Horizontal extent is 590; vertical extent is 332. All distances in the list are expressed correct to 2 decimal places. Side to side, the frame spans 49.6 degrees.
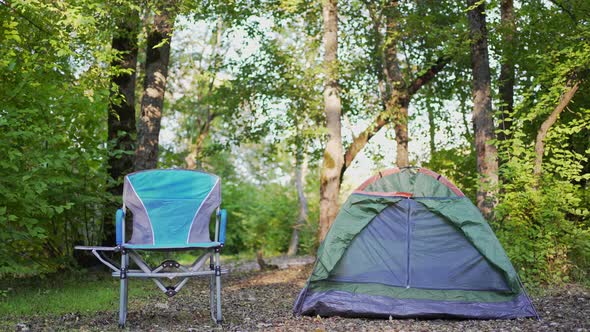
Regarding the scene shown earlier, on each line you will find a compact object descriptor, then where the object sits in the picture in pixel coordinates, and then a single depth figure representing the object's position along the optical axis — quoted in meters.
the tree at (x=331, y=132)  10.15
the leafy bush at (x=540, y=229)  7.49
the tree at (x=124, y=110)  8.91
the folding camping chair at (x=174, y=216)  5.06
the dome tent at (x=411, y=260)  5.69
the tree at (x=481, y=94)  9.26
